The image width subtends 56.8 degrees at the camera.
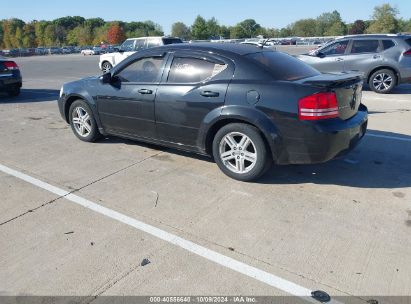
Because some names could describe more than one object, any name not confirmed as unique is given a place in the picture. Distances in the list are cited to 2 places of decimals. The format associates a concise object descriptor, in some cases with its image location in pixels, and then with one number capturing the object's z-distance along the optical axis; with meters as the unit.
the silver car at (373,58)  10.23
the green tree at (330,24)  117.19
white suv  17.58
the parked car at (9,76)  10.85
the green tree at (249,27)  133.30
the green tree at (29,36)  117.19
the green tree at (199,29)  115.38
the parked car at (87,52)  56.99
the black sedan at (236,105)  4.01
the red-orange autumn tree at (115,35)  111.38
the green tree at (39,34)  120.44
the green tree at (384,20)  89.19
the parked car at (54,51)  70.06
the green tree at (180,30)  123.43
